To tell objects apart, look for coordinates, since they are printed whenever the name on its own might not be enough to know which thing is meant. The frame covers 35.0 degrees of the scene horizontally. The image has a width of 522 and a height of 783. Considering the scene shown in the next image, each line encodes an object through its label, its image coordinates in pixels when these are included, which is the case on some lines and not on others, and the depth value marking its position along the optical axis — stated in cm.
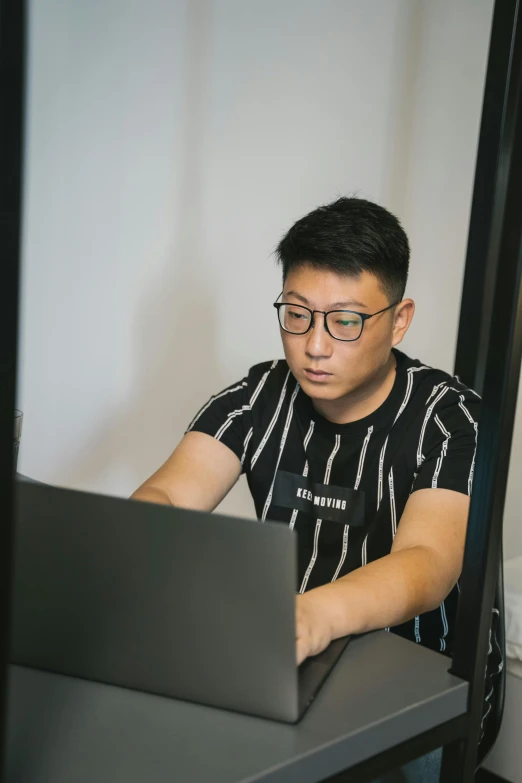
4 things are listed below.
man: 146
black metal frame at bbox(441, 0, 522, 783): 85
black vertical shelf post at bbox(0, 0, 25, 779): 56
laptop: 74
